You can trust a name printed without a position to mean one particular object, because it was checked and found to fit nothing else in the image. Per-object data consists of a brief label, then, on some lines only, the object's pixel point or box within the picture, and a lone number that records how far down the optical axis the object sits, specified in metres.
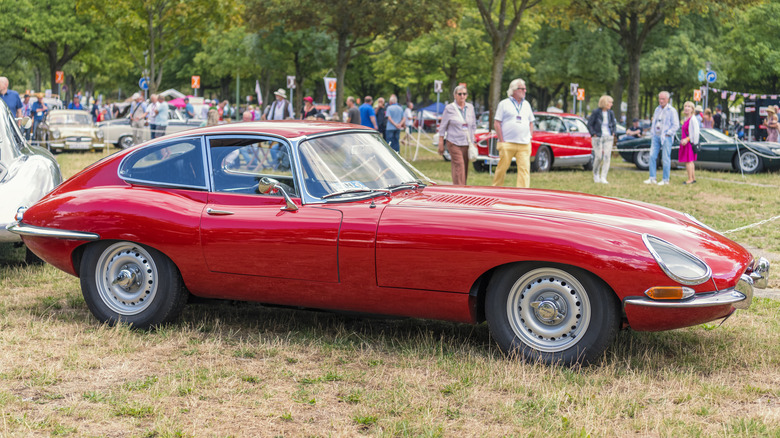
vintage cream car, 24.23
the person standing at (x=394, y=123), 20.61
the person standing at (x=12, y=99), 13.69
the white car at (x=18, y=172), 6.85
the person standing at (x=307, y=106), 20.63
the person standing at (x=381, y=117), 21.78
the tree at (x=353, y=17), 23.08
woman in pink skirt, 15.50
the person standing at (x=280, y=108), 17.34
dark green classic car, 18.98
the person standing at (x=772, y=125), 20.80
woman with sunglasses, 11.85
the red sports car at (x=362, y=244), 4.32
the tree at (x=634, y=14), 23.28
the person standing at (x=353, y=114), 19.44
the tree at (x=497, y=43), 21.11
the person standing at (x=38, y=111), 22.63
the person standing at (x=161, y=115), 20.17
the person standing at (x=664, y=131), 15.46
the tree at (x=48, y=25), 37.00
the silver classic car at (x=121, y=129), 26.91
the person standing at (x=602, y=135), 16.11
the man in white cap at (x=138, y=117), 22.03
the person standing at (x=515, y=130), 11.29
